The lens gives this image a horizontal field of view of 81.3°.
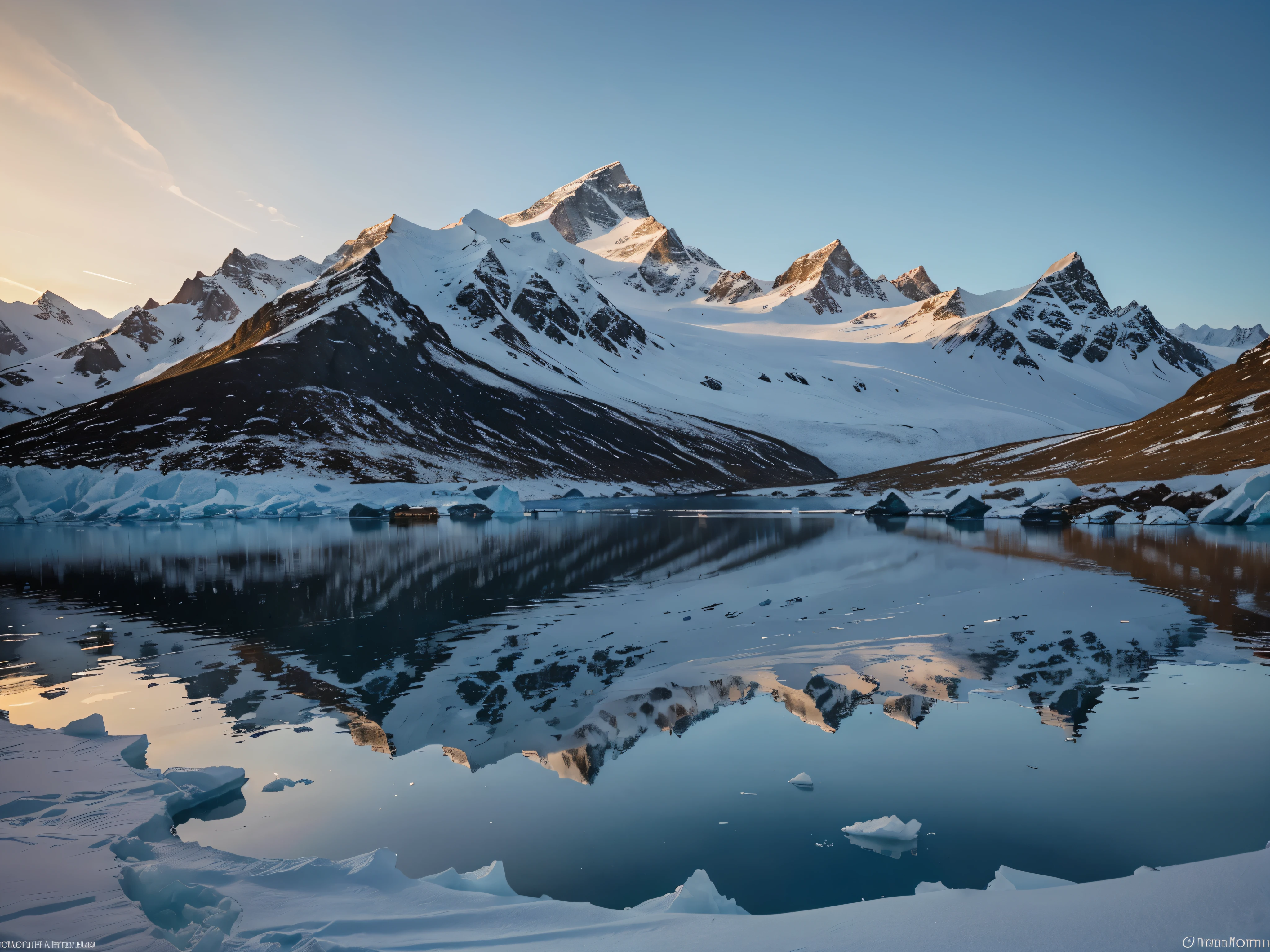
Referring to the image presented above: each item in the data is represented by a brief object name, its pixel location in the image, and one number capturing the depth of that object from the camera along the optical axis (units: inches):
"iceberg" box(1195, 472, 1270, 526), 2201.0
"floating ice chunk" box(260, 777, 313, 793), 363.9
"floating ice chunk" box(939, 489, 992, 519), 3036.4
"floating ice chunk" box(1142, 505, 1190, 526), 2369.6
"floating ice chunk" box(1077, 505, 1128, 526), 2581.2
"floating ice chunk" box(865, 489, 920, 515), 3400.6
